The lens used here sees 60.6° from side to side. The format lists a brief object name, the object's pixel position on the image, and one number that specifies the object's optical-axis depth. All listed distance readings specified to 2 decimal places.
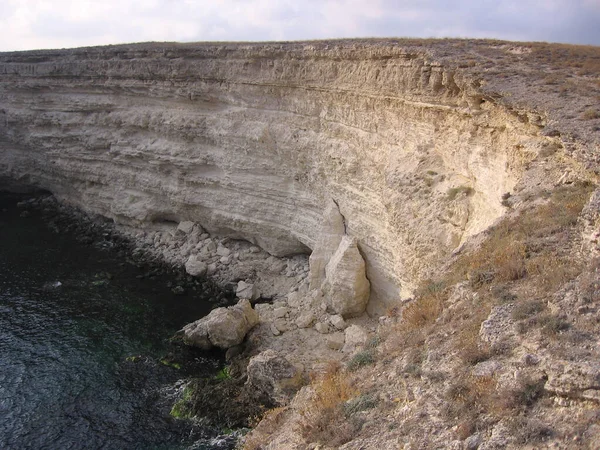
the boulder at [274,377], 16.67
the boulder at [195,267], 27.58
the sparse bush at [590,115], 12.63
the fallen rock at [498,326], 8.12
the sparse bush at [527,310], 8.24
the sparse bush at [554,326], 7.71
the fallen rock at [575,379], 6.55
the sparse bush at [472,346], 8.02
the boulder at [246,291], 24.97
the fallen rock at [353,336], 18.70
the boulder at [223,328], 20.44
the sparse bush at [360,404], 8.59
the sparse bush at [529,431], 6.38
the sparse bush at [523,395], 6.93
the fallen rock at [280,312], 21.88
